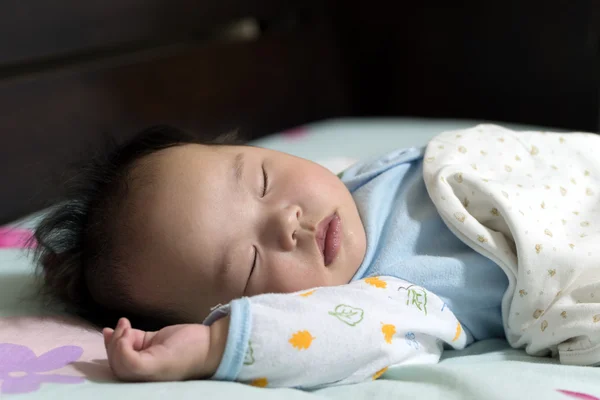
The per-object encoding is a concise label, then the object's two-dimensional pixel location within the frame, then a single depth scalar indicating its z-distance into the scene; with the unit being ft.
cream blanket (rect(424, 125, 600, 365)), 3.05
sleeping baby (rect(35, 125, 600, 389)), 2.66
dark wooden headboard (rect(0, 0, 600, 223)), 5.17
